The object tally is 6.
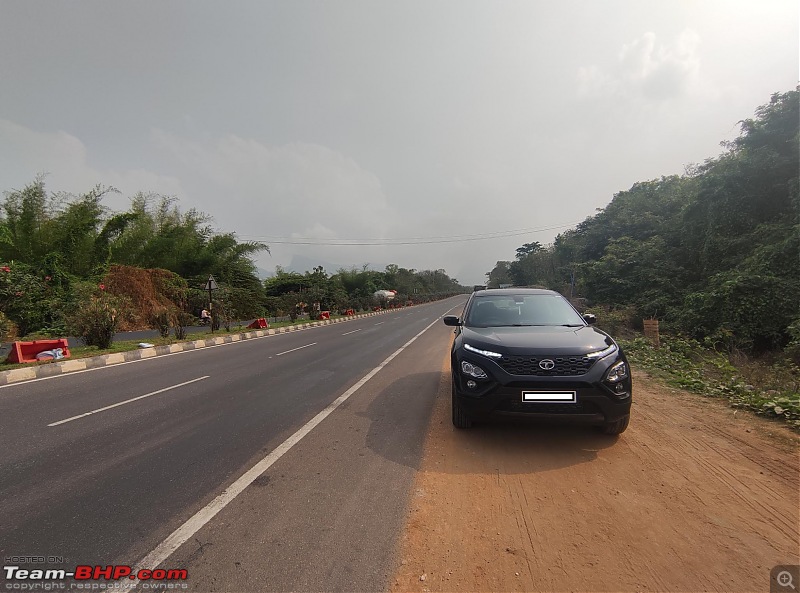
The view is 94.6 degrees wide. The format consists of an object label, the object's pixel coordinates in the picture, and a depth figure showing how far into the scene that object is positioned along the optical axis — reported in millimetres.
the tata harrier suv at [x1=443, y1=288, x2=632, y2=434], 3389
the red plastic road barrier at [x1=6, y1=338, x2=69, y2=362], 8922
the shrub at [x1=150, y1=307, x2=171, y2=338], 14008
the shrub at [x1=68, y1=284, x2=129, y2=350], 11188
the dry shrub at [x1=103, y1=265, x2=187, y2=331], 19969
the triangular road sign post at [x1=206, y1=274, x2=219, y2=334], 16375
